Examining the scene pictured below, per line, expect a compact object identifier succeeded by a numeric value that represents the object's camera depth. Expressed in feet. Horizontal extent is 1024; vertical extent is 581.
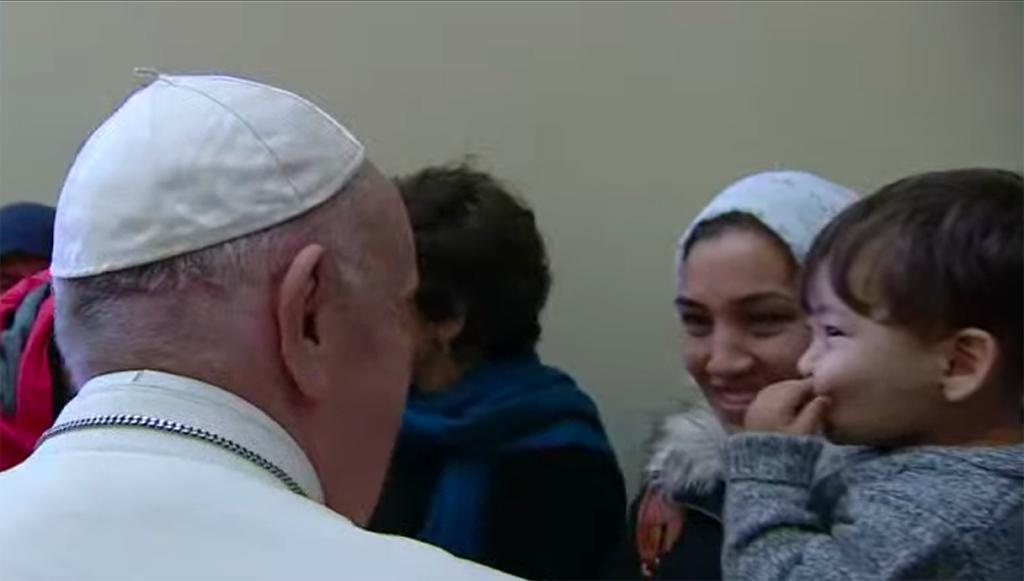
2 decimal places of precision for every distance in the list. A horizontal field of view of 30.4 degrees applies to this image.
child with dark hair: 5.00
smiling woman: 6.93
